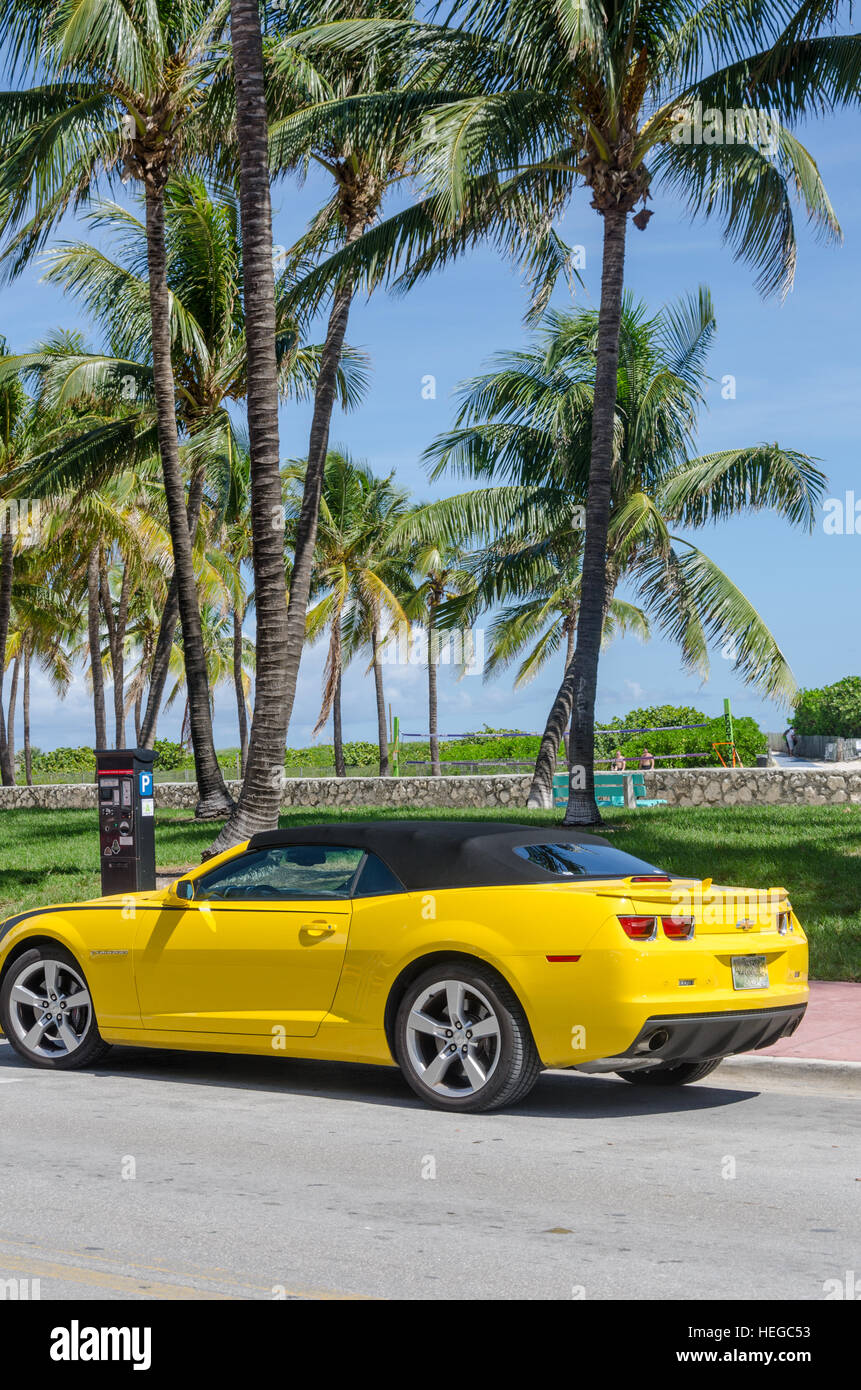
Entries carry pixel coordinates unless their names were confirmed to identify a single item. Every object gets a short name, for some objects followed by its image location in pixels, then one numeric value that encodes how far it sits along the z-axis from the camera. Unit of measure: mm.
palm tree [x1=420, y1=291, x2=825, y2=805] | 24922
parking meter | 13531
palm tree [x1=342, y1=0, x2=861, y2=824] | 16609
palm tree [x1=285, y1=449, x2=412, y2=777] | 40438
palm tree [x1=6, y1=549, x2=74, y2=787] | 40594
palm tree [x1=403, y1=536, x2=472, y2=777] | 35188
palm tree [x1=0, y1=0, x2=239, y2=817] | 17688
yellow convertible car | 7000
